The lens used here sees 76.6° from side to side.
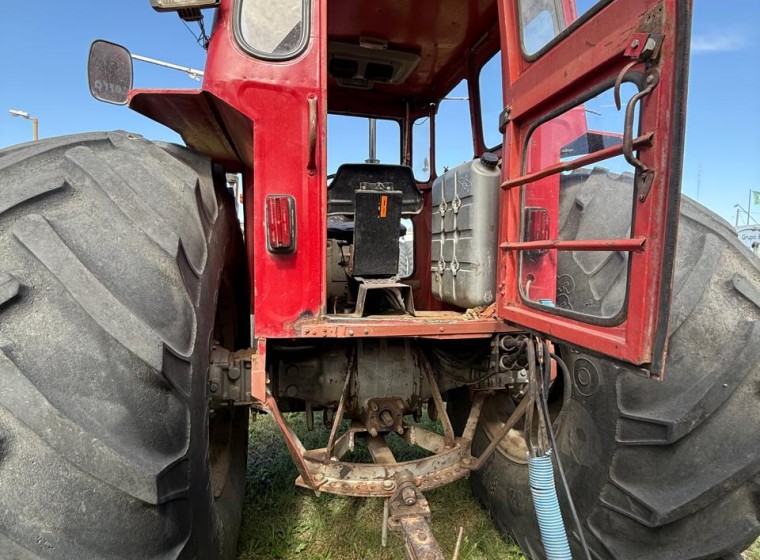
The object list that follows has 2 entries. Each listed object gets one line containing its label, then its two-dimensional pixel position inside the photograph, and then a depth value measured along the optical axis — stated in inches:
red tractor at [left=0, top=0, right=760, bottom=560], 38.1
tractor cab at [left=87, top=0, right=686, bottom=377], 40.9
